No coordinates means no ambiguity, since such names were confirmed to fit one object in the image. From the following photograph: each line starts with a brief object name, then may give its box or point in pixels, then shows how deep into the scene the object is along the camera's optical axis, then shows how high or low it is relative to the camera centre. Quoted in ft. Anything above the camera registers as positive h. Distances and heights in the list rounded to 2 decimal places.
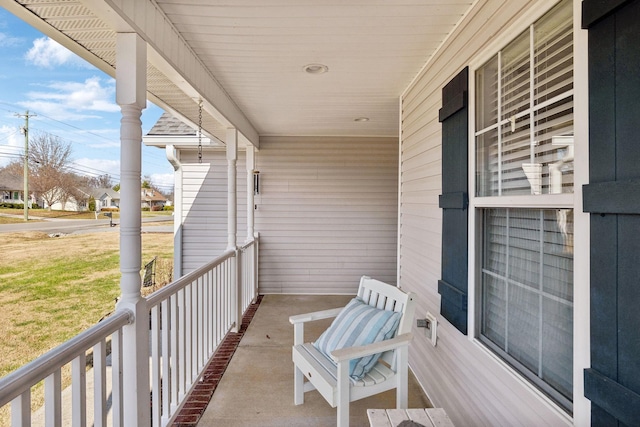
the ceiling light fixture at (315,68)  9.16 +4.04
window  4.27 -1.20
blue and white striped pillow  6.96 -2.62
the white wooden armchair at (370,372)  6.34 -3.31
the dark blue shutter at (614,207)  3.18 +0.06
